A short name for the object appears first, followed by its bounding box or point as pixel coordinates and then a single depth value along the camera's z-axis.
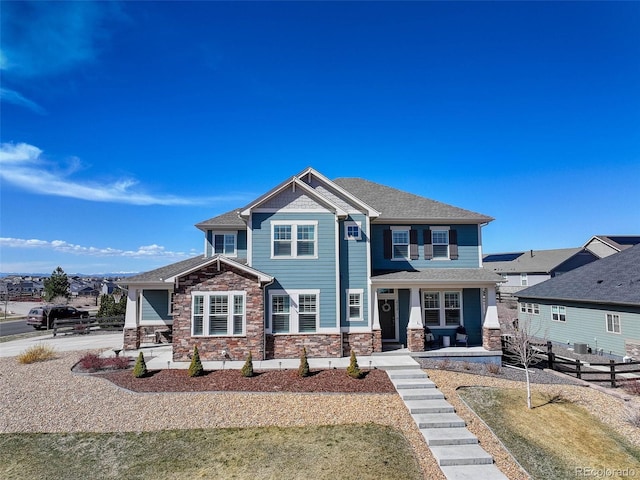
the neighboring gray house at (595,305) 18.31
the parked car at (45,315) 28.16
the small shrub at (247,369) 12.60
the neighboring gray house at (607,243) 42.18
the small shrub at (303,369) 12.55
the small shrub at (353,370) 12.42
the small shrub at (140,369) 12.59
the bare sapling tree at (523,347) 11.72
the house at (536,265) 41.62
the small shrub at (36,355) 15.41
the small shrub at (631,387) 12.95
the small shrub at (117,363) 13.92
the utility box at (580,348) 19.98
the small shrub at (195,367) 12.66
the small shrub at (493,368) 13.72
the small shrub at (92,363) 13.80
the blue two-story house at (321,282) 14.93
